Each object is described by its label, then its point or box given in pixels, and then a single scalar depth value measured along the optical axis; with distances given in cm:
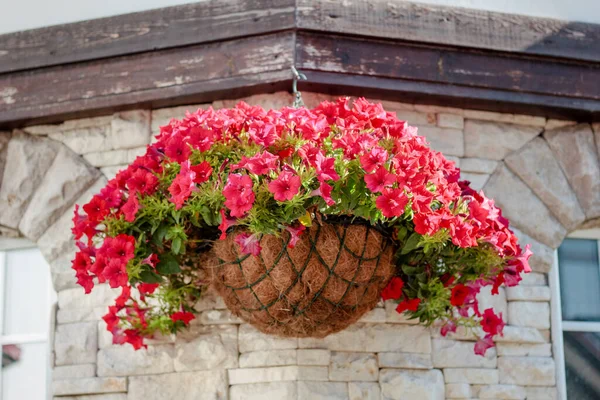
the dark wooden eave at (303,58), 338
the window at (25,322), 362
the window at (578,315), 356
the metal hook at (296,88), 310
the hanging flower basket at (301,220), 268
